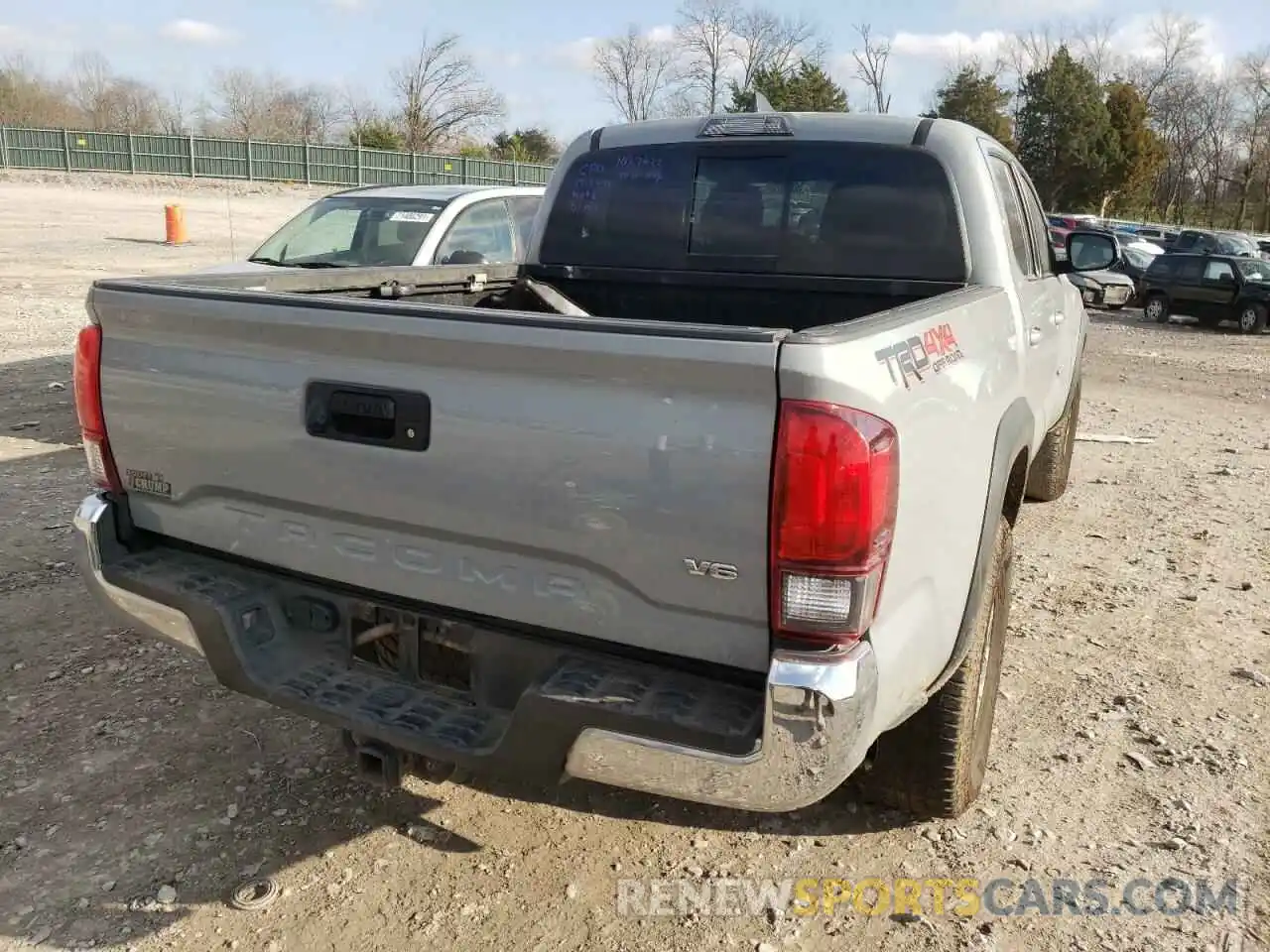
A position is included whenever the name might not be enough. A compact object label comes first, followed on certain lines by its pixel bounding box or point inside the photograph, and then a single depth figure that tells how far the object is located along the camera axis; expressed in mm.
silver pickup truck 2055
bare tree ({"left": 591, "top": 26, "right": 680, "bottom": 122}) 69638
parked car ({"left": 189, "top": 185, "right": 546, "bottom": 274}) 7574
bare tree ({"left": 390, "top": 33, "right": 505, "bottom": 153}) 63531
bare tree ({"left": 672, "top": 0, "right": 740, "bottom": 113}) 65562
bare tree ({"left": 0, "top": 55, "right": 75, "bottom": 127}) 62594
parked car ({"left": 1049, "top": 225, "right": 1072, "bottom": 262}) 22100
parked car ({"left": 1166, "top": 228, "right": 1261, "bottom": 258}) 24859
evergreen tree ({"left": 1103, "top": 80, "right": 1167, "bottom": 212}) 52469
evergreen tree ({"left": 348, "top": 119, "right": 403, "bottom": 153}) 53062
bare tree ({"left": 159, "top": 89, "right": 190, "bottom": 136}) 76562
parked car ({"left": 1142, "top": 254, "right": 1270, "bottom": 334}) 18672
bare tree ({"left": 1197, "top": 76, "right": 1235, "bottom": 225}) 66625
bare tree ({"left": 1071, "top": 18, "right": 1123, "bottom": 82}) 64669
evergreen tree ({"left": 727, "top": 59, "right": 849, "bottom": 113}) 53500
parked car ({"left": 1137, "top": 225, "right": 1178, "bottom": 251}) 29328
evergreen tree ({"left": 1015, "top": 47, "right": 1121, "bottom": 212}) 51656
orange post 22562
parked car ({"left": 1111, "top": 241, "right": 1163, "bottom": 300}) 20953
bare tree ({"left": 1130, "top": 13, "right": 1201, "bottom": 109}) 68375
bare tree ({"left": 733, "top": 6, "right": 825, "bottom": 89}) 62238
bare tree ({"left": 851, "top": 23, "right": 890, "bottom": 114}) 67125
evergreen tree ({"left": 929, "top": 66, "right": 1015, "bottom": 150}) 53125
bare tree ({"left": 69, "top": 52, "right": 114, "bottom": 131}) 74000
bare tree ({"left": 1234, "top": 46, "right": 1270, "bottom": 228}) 57500
